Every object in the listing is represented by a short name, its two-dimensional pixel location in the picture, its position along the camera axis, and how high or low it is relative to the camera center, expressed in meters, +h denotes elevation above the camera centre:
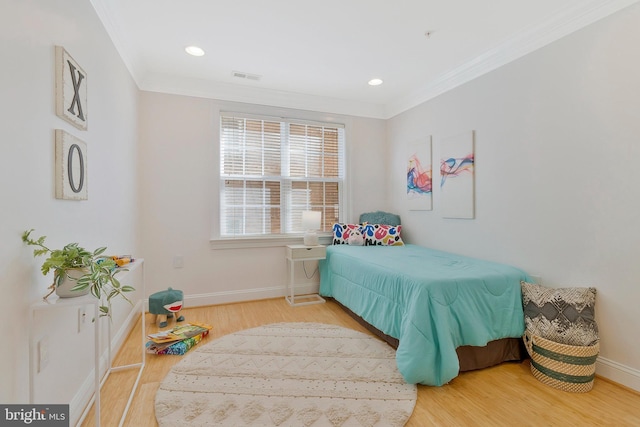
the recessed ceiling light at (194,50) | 2.61 +1.45
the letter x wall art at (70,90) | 1.40 +0.62
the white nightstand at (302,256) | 3.34 -0.52
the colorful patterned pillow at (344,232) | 3.68 -0.26
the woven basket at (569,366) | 1.79 -0.96
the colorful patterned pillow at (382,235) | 3.60 -0.30
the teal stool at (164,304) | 2.77 -0.89
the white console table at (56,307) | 1.15 -0.43
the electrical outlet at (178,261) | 3.21 -0.55
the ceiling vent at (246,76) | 3.10 +1.45
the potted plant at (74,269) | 1.18 -0.25
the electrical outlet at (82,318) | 1.64 -0.62
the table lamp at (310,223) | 3.48 -0.14
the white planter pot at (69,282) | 1.23 -0.30
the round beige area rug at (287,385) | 1.57 -1.10
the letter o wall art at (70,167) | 1.40 +0.22
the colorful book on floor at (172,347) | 2.24 -1.06
